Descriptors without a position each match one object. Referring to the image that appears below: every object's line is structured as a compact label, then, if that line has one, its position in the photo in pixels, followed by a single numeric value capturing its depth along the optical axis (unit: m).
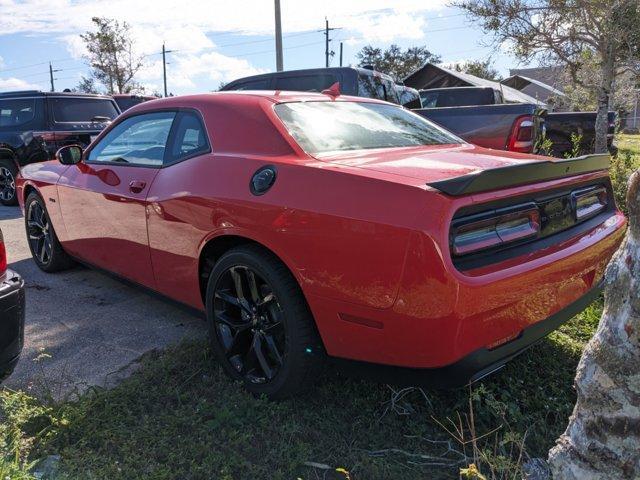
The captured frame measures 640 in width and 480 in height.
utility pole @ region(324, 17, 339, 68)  50.38
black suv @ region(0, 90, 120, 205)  8.47
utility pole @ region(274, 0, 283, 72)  16.94
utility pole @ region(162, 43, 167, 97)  47.34
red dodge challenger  2.13
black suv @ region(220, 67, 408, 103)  8.52
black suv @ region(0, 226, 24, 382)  2.52
